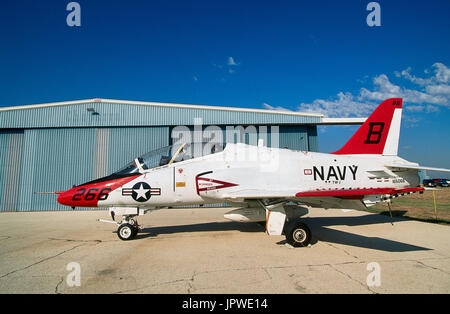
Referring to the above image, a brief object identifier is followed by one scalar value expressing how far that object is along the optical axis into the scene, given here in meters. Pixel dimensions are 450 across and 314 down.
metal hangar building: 14.97
